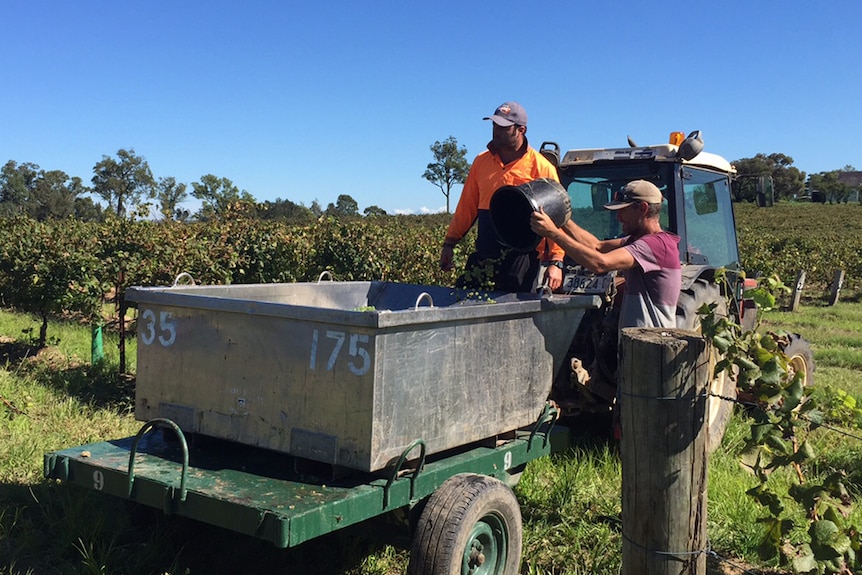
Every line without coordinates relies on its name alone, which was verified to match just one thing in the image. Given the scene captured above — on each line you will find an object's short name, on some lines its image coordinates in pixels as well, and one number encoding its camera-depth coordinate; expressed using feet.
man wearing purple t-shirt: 12.71
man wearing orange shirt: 14.93
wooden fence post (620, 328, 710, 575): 7.49
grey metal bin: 8.79
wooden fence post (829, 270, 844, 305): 59.47
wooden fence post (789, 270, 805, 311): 54.44
